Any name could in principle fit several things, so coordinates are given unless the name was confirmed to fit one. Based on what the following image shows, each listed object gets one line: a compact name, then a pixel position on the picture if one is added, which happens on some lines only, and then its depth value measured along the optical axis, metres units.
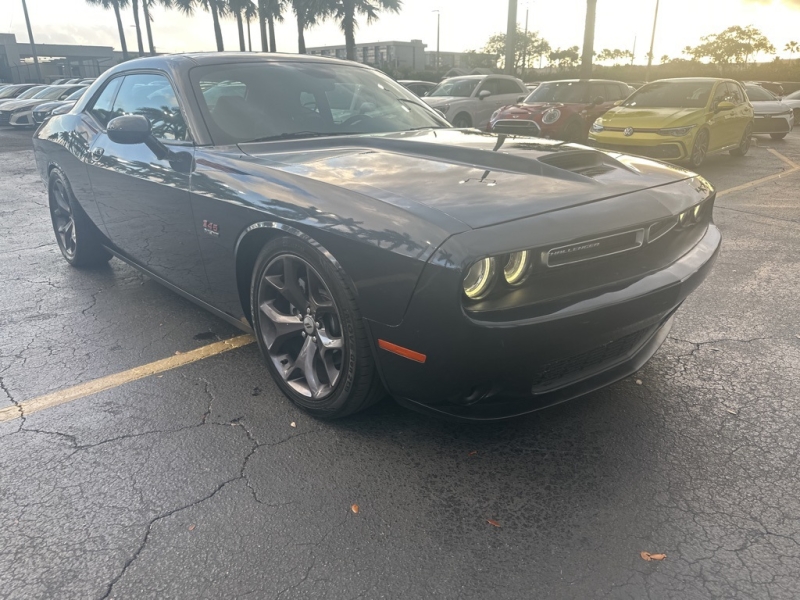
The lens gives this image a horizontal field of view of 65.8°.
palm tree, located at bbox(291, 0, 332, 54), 30.22
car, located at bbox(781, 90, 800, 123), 19.10
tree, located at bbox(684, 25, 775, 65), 57.19
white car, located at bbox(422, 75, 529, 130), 13.90
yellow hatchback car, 9.29
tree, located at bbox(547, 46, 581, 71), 69.06
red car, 11.84
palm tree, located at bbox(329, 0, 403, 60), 28.08
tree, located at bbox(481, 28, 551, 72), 70.09
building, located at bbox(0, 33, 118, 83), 58.28
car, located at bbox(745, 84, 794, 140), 15.02
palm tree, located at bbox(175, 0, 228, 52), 40.03
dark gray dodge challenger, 2.04
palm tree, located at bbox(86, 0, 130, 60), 47.59
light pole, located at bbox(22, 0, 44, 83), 41.87
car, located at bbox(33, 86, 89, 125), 16.58
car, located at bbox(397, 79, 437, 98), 18.96
